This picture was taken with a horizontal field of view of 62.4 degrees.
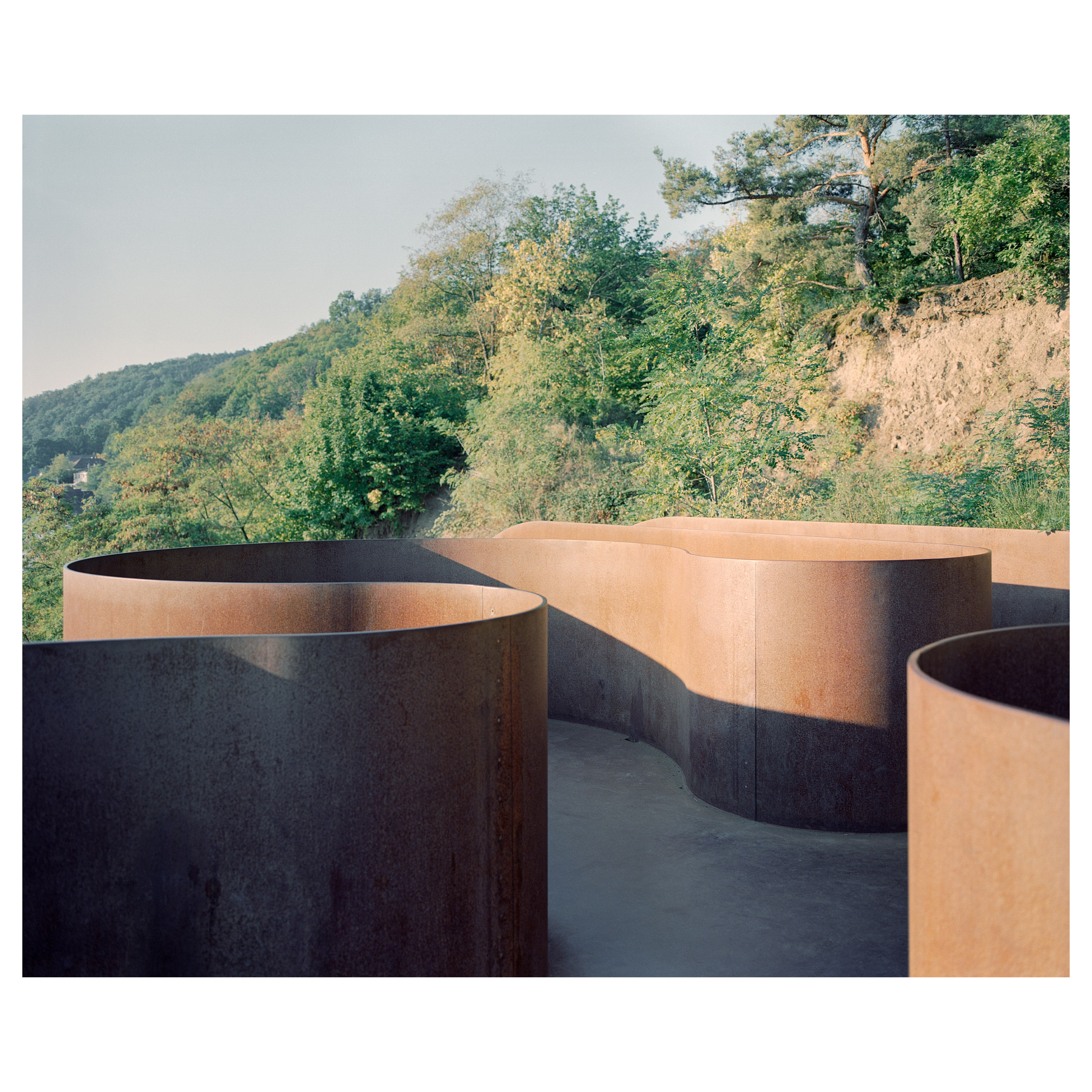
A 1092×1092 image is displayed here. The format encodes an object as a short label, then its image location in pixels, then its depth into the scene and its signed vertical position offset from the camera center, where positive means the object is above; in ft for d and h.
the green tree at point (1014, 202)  45.68 +18.90
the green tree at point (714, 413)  46.06 +7.09
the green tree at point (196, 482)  80.59 +6.01
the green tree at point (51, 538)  70.59 +0.54
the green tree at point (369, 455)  75.51 +7.67
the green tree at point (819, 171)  56.13 +24.43
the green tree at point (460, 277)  86.48 +27.48
